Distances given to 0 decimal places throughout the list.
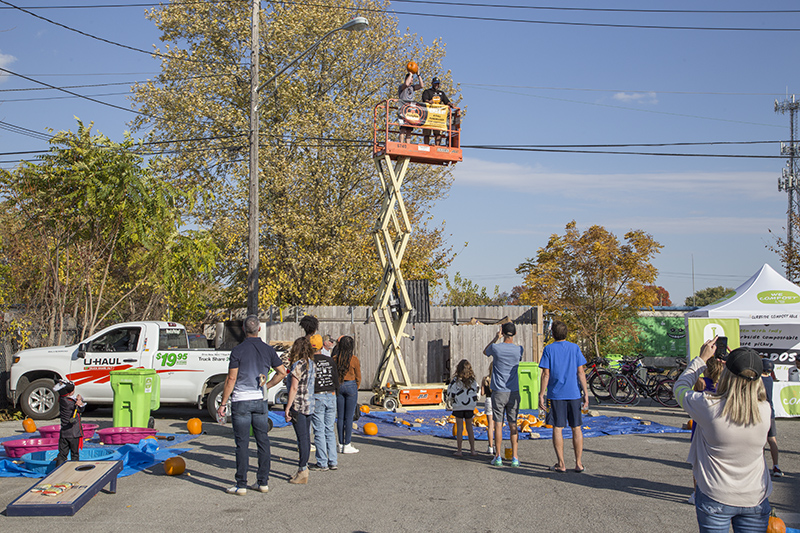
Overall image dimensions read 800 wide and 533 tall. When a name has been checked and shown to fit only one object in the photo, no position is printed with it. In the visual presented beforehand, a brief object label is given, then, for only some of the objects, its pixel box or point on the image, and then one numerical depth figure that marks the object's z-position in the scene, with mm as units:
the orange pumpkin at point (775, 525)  5645
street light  15609
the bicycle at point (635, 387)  16859
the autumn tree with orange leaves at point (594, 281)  24141
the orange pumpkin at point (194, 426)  11883
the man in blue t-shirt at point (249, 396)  7664
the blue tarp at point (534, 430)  12312
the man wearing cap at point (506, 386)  9289
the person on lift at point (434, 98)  15961
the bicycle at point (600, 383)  17375
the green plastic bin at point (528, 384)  15148
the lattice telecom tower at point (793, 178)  25406
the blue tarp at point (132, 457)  8633
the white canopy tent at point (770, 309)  15430
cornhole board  6699
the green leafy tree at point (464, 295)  38719
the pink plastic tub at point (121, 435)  10109
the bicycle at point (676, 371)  17234
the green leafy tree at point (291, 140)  23609
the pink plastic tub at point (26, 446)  8906
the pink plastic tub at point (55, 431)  9697
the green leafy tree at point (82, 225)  15102
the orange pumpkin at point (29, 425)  11844
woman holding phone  3982
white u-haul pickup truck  13523
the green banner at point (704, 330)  14734
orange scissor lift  15578
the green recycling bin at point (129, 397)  11320
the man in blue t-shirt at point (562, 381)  8586
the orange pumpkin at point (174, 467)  8656
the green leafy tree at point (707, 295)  67262
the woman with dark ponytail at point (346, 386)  10258
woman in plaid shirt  8336
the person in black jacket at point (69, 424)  8328
